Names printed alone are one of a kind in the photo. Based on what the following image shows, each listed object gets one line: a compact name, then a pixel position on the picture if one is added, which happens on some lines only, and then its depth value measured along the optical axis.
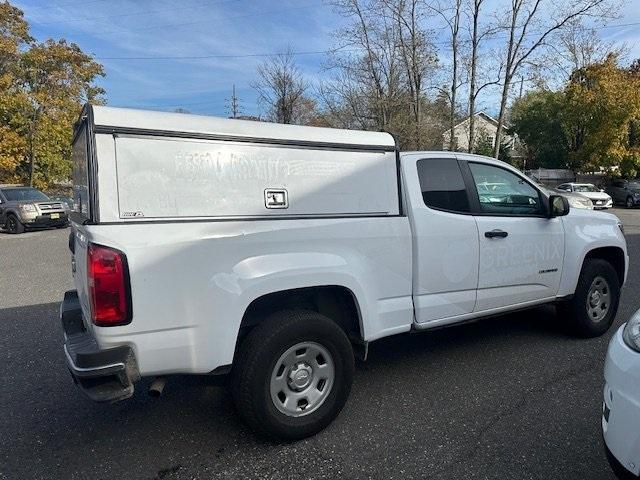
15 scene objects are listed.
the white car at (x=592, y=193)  23.06
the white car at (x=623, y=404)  1.95
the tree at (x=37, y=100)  23.25
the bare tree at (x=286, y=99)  33.72
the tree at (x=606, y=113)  26.61
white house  28.89
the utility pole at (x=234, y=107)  45.41
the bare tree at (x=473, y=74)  25.34
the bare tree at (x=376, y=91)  27.16
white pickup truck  2.46
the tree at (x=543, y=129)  34.00
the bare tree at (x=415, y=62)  26.11
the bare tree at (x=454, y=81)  25.80
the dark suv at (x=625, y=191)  25.23
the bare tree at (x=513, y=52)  25.27
